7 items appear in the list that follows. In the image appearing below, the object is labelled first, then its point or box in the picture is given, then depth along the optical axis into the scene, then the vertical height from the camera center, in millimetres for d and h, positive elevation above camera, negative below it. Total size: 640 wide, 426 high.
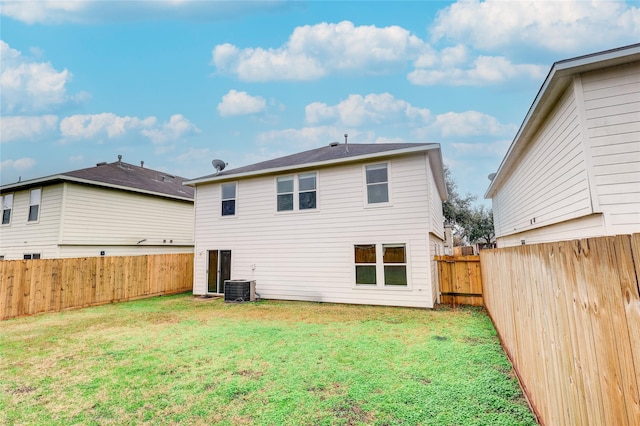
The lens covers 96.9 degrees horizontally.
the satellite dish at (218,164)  12594 +3983
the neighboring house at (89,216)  11508 +1880
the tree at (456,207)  24312 +3591
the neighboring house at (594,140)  4184 +1689
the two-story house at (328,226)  8516 +887
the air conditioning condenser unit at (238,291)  9812 -1283
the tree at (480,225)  25344 +2050
